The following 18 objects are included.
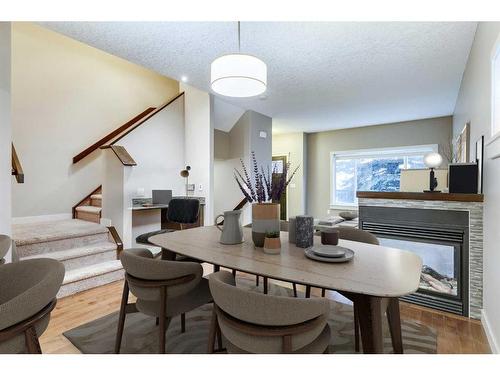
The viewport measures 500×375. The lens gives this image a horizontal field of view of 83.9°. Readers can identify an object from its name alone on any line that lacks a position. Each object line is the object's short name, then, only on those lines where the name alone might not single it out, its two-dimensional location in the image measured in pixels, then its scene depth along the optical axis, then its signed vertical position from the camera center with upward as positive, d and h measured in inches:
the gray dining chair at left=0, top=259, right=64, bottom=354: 36.9 -17.8
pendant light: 74.2 +31.3
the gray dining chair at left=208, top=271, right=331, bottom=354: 39.6 -19.5
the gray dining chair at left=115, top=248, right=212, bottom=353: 57.1 -20.9
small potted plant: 62.8 -13.0
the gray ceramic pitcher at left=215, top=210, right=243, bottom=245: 71.3 -10.9
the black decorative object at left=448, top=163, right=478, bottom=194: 95.7 +3.8
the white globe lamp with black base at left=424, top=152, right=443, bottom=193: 112.0 +10.3
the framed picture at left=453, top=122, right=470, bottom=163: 123.5 +21.9
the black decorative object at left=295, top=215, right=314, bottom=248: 67.2 -10.7
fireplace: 97.6 -21.5
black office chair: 139.2 -12.2
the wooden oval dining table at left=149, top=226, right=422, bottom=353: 44.4 -15.0
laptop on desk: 161.5 -5.5
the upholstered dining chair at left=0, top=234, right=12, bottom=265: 56.6 -12.3
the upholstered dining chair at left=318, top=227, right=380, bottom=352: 74.5 -14.2
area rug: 75.2 -43.5
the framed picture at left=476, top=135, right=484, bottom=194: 93.3 +7.5
